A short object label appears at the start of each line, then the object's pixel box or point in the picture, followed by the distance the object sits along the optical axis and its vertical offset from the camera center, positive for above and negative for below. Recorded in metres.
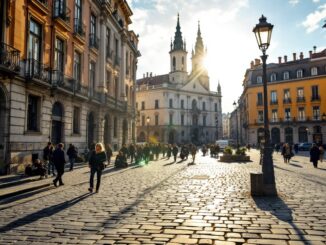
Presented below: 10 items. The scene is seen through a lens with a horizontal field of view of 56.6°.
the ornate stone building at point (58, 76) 14.18 +4.09
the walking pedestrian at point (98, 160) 10.25 -0.63
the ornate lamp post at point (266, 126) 9.00 +0.49
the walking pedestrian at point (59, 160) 11.12 -0.68
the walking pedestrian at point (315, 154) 19.17 -0.83
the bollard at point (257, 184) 8.83 -1.25
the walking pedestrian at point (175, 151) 27.16 -0.86
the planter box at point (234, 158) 24.89 -1.40
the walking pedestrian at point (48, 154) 14.40 -0.61
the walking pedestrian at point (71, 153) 16.85 -0.66
